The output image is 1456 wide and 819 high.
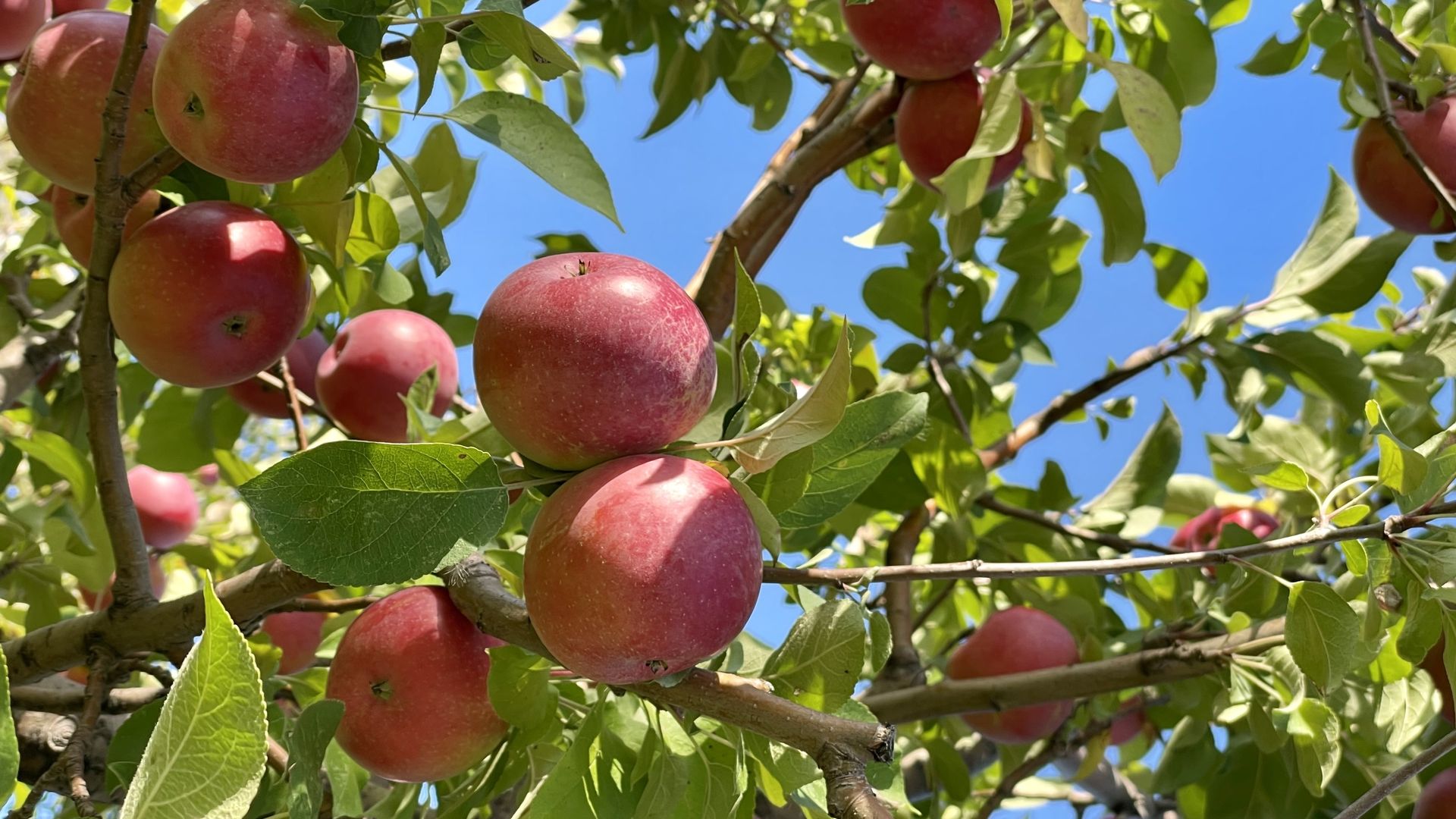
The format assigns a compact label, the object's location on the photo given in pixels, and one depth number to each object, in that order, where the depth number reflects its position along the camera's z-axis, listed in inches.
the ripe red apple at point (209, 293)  32.9
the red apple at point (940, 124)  48.9
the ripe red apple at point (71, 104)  33.4
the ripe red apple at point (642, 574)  24.0
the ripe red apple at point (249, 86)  28.3
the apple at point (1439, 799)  40.0
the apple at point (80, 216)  36.7
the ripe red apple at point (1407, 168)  47.5
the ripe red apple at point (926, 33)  46.2
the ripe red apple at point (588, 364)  26.1
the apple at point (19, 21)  41.9
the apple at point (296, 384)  50.8
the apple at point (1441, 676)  43.9
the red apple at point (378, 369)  45.9
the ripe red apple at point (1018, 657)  55.2
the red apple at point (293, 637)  49.6
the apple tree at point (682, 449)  25.6
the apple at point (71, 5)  46.6
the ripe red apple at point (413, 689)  32.1
